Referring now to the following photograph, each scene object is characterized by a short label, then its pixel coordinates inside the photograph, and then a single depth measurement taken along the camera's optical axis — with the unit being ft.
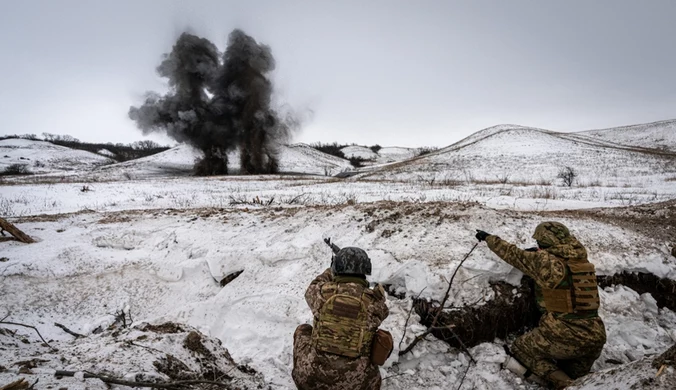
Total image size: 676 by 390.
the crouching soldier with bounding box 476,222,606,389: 10.49
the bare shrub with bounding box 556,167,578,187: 60.50
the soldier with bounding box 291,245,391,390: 8.95
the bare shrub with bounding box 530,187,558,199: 33.72
